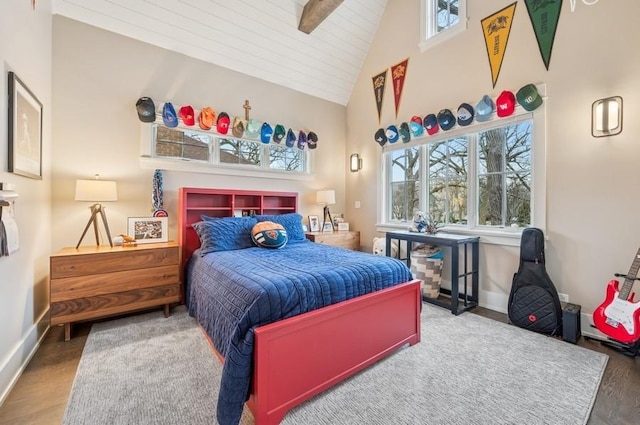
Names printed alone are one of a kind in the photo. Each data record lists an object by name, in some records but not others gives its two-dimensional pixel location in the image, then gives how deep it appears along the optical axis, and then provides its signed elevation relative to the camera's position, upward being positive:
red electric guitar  2.02 -0.75
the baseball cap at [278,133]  4.08 +1.17
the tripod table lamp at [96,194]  2.60 +0.15
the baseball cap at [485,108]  3.02 +1.16
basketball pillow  2.88 -0.26
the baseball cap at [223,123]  3.62 +1.16
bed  1.42 -0.67
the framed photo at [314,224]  4.44 -0.20
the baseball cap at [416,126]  3.72 +1.17
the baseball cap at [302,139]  4.37 +1.15
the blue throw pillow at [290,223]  3.35 -0.15
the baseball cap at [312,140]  4.45 +1.17
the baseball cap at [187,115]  3.37 +1.17
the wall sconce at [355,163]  4.72 +0.86
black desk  2.92 -0.56
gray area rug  1.50 -1.10
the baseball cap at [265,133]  3.96 +1.14
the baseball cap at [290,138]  4.22 +1.13
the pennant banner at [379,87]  4.26 +1.98
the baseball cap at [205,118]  3.47 +1.18
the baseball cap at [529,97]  2.67 +1.14
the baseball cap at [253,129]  3.83 +1.16
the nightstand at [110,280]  2.29 -0.64
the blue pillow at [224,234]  2.75 -0.24
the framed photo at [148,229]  3.00 -0.21
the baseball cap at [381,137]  4.22 +1.17
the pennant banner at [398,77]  3.96 +1.98
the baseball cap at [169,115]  3.21 +1.12
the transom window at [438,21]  3.41 +2.50
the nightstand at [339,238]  4.06 -0.41
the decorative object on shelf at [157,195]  3.15 +0.18
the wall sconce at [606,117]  2.26 +0.81
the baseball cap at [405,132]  3.88 +1.13
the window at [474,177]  2.96 +0.45
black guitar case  2.44 -0.74
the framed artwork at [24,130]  1.81 +0.58
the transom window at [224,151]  3.34 +0.83
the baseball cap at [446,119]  3.37 +1.16
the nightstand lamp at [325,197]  4.34 +0.23
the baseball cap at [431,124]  3.54 +1.15
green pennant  2.59 +1.85
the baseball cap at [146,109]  3.08 +1.14
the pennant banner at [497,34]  2.91 +1.95
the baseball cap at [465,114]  3.18 +1.15
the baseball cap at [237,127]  3.73 +1.14
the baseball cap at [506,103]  2.86 +1.15
